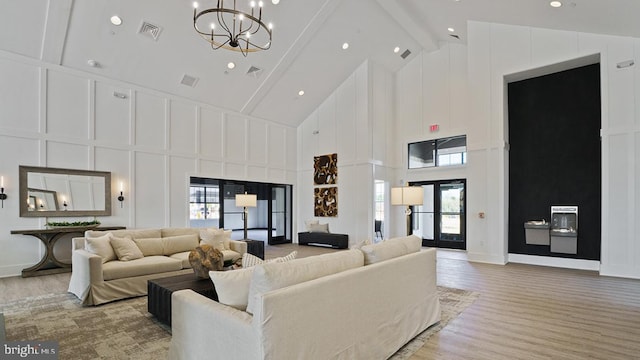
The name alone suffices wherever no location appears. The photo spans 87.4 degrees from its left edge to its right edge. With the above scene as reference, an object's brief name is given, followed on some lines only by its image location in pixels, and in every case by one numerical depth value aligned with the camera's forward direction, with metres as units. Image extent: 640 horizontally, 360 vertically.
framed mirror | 6.10
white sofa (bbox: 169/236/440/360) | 1.94
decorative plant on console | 6.20
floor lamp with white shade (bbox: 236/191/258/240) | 7.34
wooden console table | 5.86
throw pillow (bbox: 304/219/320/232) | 10.37
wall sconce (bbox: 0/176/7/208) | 5.82
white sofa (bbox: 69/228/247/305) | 4.09
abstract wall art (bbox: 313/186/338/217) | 10.25
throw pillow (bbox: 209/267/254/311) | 2.23
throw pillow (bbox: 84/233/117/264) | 4.47
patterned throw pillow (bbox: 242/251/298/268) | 2.91
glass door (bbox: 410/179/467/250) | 9.19
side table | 6.60
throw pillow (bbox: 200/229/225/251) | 5.81
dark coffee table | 3.36
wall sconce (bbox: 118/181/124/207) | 7.12
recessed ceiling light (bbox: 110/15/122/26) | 5.93
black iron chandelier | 6.58
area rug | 2.87
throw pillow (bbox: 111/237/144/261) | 4.67
